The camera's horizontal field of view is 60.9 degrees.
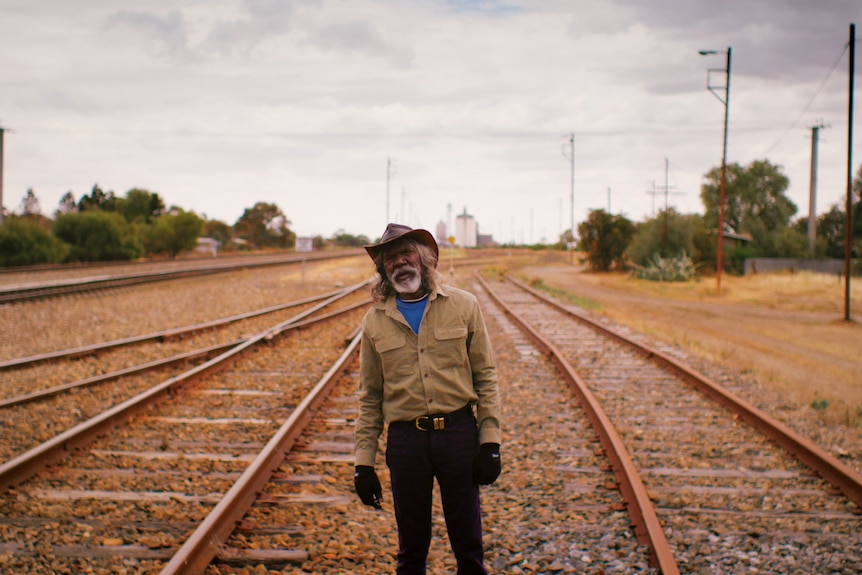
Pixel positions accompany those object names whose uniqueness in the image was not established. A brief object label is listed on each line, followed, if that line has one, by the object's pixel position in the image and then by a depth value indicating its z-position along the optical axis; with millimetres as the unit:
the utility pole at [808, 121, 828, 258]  49188
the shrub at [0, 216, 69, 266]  34875
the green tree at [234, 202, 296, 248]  91875
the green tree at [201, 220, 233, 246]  98562
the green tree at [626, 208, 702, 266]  43750
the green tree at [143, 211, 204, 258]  55719
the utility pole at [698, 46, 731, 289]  31406
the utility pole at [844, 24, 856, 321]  21120
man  3150
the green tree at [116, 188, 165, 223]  78375
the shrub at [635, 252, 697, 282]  39656
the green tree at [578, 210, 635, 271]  50906
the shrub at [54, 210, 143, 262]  41781
